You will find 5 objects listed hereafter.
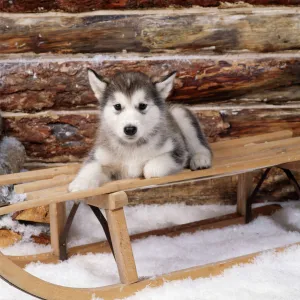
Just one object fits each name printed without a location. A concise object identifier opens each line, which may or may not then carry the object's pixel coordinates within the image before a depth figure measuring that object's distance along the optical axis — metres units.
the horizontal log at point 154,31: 4.19
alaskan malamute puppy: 3.12
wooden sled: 2.68
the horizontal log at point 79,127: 4.32
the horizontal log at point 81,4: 4.16
